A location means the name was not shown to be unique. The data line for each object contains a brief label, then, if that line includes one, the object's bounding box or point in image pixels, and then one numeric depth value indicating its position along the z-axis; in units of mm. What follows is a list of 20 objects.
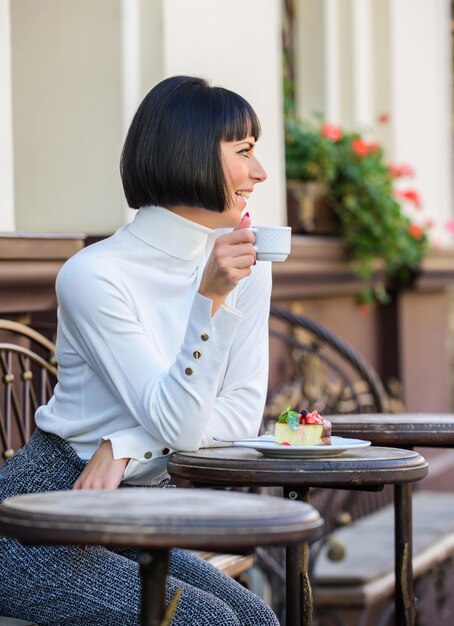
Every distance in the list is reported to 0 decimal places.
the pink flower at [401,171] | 8824
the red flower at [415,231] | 8773
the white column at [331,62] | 9013
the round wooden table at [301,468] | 3032
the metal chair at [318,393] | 6268
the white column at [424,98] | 9442
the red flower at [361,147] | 8348
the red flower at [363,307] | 8782
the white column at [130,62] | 5547
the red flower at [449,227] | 9913
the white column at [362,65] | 9120
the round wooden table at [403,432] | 3913
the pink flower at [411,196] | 8849
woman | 3034
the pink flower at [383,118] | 9018
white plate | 3136
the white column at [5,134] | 4895
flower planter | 7893
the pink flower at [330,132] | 8313
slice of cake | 3244
